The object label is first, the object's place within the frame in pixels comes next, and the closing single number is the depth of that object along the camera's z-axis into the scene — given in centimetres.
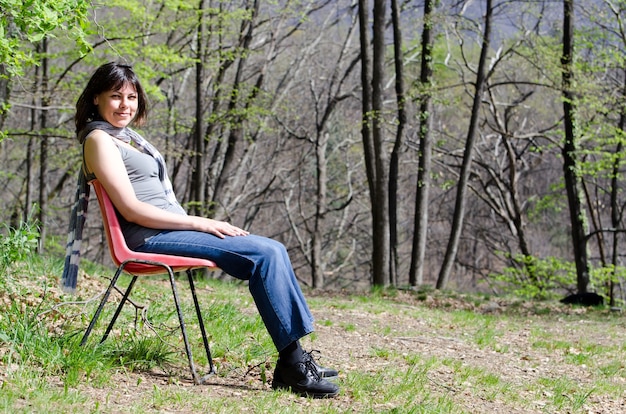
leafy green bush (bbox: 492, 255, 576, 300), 1741
